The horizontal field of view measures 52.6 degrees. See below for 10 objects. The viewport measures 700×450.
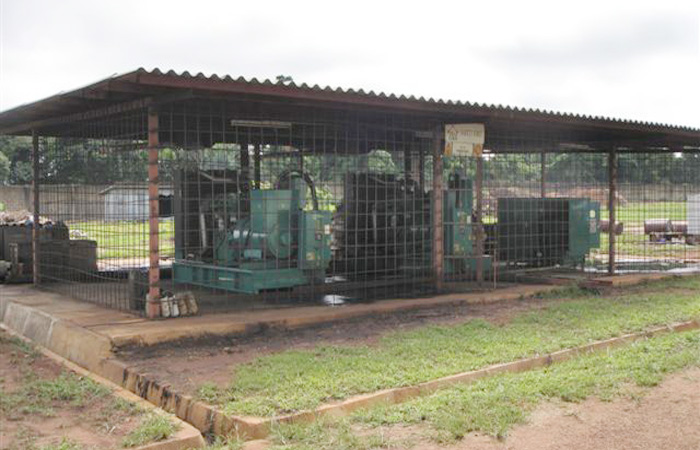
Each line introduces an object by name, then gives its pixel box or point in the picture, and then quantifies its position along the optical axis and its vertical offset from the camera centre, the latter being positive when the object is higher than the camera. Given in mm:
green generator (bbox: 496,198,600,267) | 14234 -384
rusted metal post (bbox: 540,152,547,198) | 15922 +814
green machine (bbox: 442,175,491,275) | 12117 -338
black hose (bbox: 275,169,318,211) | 10891 +461
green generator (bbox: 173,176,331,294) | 9938 -521
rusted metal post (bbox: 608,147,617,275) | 13945 +216
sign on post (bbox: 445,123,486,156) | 11266 +1139
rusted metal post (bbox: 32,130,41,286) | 11625 +123
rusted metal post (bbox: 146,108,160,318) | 8531 -85
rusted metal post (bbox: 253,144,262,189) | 14035 +955
